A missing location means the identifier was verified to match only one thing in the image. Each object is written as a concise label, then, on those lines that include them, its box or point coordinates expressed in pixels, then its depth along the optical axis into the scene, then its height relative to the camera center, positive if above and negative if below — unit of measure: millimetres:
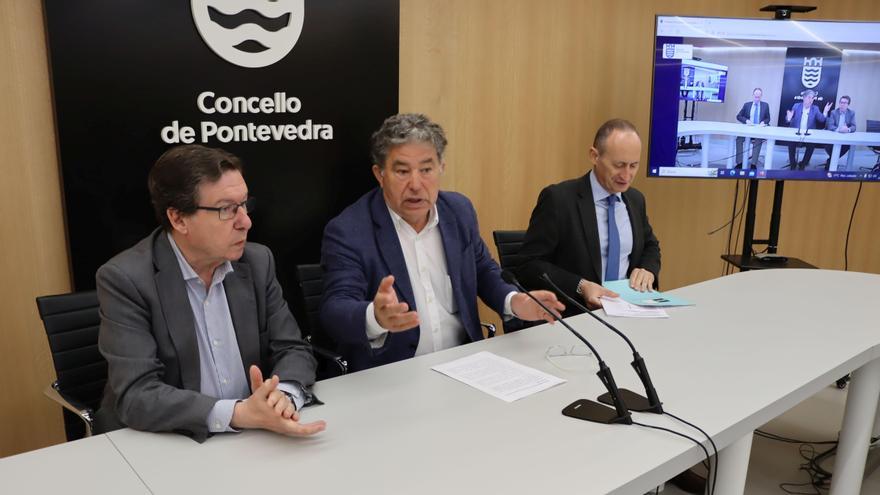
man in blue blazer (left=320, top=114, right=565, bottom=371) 2232 -475
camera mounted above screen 3920 +662
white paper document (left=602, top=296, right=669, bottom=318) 2461 -707
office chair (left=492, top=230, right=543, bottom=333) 3328 -635
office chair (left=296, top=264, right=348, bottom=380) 2629 -754
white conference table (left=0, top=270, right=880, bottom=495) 1333 -714
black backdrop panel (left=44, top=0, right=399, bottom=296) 2488 +41
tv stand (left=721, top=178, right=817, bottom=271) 4102 -697
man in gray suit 1487 -531
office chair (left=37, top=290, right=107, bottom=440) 2072 -741
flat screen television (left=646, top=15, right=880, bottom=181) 3893 +136
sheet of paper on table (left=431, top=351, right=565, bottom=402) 1767 -711
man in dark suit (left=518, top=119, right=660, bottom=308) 2998 -476
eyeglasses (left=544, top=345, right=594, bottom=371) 1962 -715
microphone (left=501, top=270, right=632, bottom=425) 1592 -710
